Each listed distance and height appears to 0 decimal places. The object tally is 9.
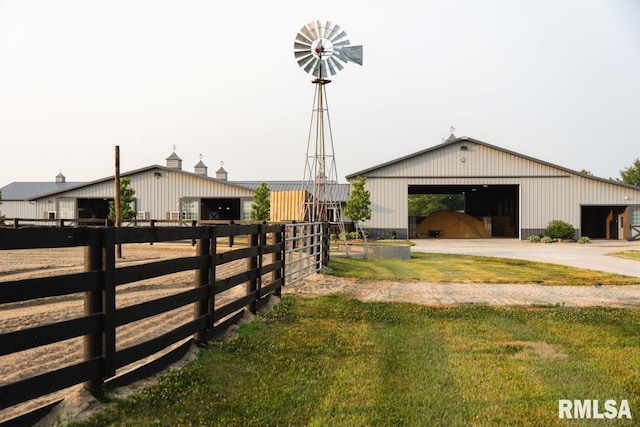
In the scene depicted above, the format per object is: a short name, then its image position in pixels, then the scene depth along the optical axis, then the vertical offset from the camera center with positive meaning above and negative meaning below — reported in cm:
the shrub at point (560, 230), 3641 -141
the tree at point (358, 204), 3625 +55
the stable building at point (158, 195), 3956 +146
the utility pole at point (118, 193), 1881 +76
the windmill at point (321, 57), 2158 +647
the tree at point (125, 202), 3131 +73
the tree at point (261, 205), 3786 +56
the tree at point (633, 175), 7619 +520
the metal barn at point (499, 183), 3803 +203
